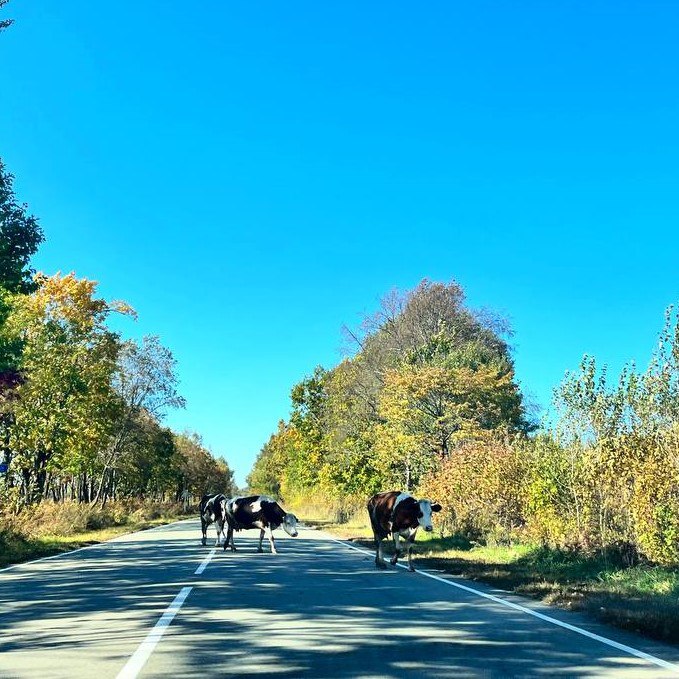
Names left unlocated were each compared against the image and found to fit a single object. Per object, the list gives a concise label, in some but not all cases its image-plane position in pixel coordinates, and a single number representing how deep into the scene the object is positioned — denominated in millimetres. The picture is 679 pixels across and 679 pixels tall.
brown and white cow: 17141
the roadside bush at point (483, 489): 20812
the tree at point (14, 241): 18188
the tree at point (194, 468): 93625
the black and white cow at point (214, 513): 25202
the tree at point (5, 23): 15602
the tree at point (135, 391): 52906
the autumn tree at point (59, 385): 32438
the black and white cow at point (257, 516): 23141
